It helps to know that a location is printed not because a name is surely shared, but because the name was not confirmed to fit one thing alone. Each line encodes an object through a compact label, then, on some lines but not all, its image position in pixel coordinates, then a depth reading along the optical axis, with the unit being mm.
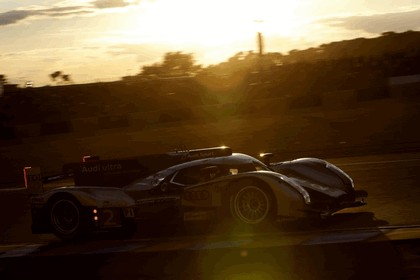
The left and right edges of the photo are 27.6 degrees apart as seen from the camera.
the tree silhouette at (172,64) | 76838
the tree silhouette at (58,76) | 63125
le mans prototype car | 10172
